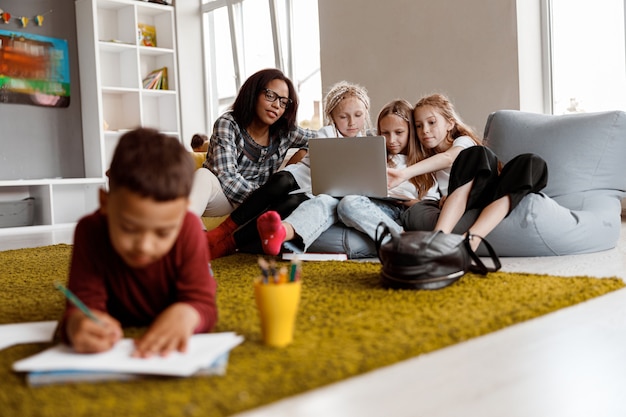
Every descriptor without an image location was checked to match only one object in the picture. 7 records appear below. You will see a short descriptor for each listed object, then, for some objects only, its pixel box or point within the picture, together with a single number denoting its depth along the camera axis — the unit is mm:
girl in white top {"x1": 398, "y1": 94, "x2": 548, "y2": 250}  2363
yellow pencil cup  1250
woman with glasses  2789
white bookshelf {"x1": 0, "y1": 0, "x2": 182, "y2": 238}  5602
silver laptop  2520
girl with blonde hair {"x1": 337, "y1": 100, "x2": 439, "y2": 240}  2773
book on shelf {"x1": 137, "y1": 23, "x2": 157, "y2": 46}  6184
